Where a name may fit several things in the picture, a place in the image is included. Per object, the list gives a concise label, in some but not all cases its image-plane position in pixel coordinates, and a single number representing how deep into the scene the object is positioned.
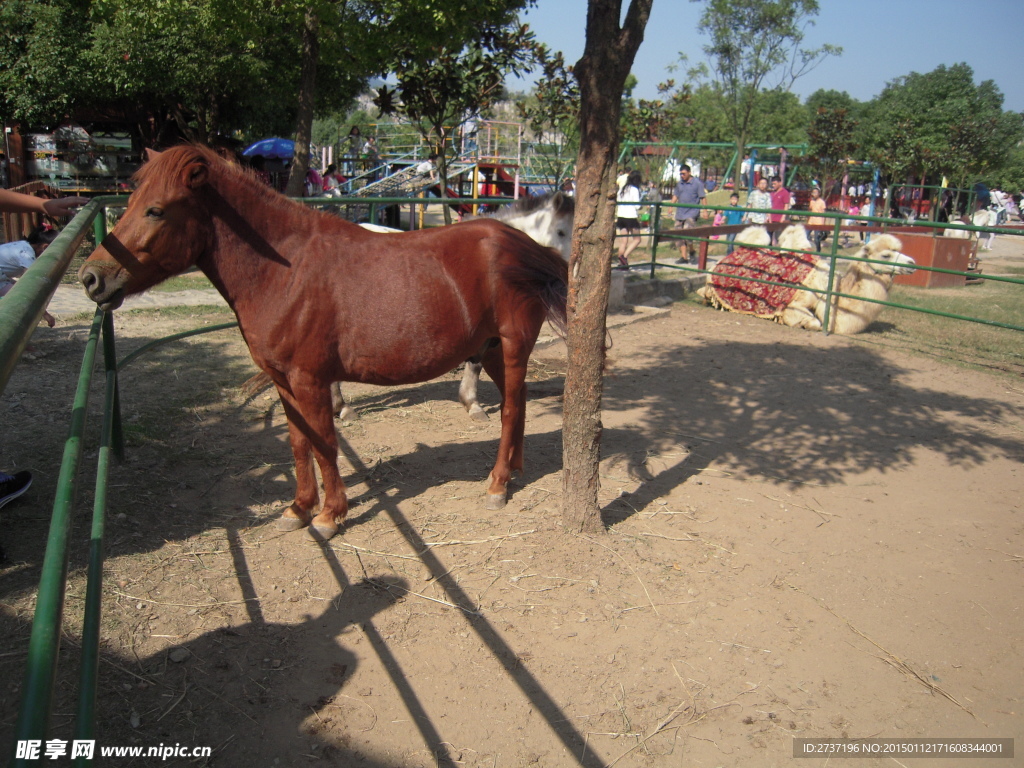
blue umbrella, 18.55
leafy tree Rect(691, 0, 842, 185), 21.53
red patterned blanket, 9.27
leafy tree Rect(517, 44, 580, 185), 13.03
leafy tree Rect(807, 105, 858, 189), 21.41
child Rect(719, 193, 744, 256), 16.76
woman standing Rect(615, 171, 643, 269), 12.10
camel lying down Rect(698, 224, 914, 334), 8.77
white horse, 5.74
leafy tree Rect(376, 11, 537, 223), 11.32
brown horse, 3.02
